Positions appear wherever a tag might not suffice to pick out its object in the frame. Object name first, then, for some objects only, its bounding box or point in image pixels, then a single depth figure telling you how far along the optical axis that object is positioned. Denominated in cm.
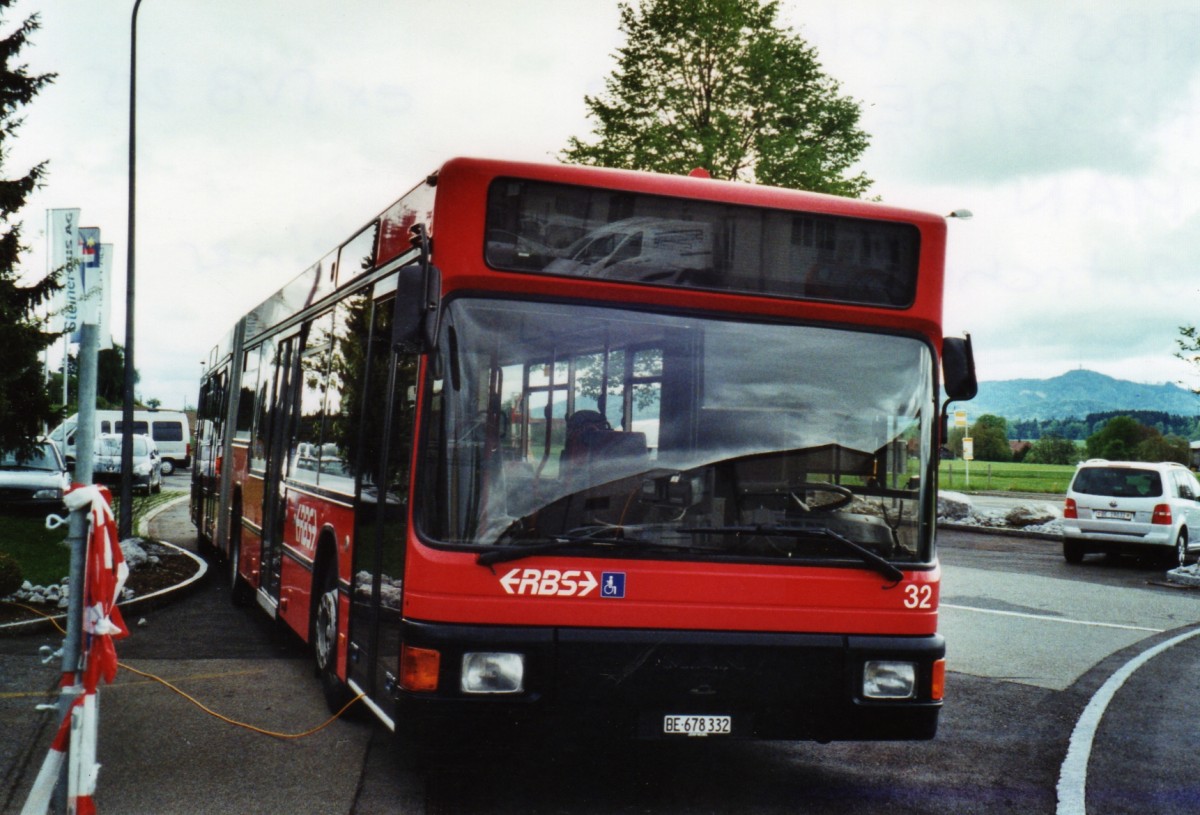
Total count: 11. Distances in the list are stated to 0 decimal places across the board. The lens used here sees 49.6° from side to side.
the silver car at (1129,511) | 2061
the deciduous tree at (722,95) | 3288
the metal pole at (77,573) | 478
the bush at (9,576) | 1101
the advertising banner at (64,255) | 2033
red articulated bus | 518
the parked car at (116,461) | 3284
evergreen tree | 1923
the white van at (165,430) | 4922
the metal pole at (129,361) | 1684
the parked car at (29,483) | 2083
